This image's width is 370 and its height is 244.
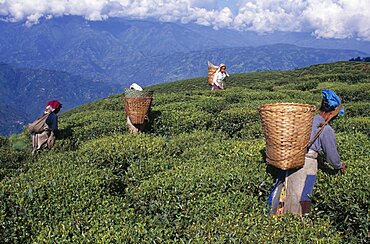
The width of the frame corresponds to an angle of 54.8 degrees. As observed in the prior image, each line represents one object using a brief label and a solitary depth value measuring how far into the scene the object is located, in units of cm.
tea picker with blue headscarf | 540
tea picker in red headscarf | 884
